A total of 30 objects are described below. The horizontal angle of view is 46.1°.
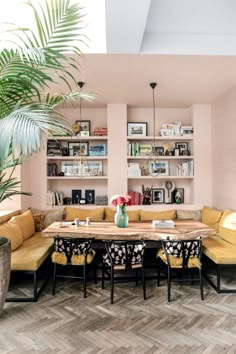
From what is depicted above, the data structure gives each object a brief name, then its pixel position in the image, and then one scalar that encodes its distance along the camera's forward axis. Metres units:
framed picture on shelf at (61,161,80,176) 5.28
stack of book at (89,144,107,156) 5.26
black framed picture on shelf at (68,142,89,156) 5.28
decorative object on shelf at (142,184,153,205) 5.18
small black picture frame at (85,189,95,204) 5.38
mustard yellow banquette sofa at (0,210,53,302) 3.14
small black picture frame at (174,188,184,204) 5.29
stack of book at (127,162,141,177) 5.18
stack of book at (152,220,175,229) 3.60
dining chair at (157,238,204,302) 3.14
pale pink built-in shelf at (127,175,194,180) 5.14
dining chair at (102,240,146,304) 3.11
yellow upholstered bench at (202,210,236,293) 3.27
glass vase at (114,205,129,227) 3.69
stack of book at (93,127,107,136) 5.19
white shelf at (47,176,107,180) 5.13
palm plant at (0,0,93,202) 2.12
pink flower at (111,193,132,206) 3.68
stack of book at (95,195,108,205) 5.22
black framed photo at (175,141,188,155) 5.37
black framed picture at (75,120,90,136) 5.32
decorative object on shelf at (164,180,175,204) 5.38
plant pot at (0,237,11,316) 2.58
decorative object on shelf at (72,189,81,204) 5.36
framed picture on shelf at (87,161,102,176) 5.31
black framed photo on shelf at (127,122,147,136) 5.31
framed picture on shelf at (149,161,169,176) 5.30
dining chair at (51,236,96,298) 3.26
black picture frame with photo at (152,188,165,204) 5.35
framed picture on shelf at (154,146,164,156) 5.31
